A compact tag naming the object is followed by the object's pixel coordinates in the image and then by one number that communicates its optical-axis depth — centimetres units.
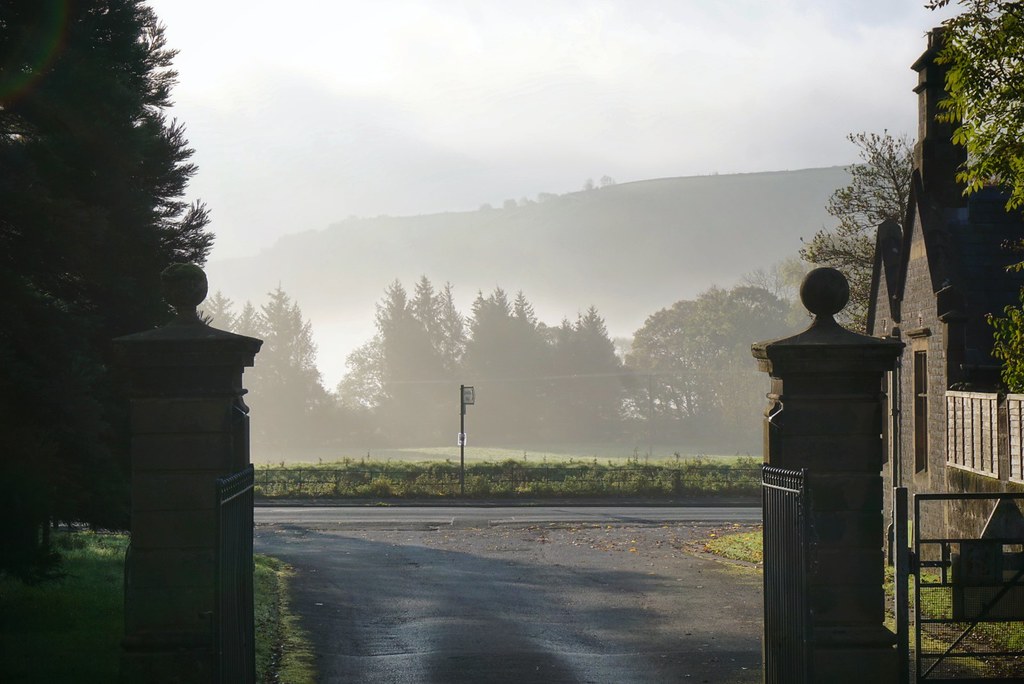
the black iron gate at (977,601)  879
